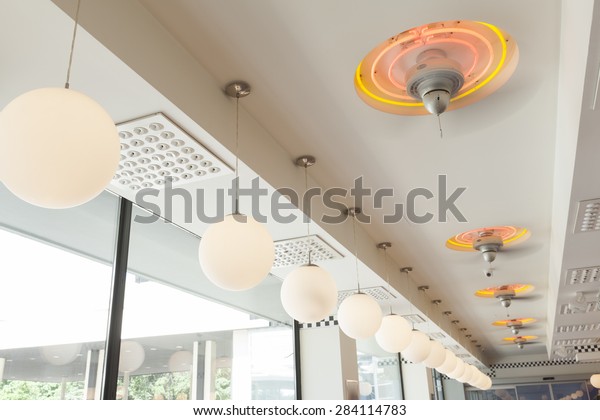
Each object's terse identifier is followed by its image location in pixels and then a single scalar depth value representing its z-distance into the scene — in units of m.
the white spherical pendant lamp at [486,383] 8.85
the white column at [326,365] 4.56
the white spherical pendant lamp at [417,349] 3.70
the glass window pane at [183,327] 2.61
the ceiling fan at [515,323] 8.01
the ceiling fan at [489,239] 4.00
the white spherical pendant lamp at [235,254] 1.51
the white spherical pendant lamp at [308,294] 2.02
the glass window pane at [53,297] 1.95
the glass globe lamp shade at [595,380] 11.15
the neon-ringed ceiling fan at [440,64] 1.93
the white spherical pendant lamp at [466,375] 6.53
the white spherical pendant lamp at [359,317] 2.54
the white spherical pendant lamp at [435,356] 4.43
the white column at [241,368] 3.67
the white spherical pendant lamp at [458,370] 5.80
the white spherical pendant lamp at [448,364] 5.08
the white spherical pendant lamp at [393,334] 3.19
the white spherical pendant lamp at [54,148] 0.95
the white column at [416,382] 8.58
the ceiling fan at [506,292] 5.79
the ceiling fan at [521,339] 9.94
